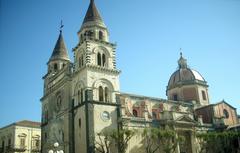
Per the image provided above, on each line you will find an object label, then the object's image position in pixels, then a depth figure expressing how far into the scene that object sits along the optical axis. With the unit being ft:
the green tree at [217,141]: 111.27
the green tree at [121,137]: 91.85
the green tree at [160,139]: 99.96
